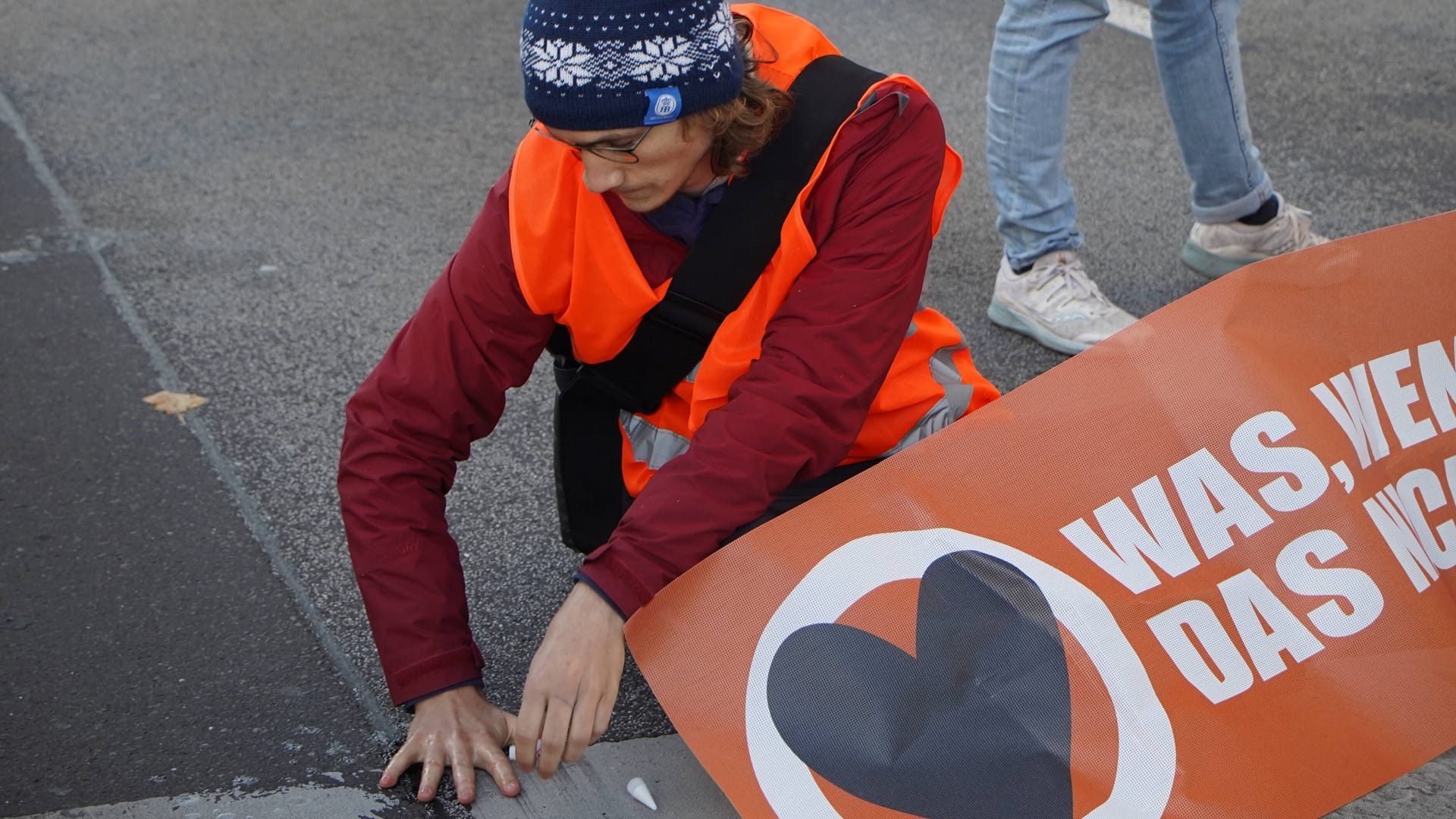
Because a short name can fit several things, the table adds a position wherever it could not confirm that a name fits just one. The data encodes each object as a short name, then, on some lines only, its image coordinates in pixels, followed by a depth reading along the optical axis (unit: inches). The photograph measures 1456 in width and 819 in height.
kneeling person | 65.9
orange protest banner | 61.9
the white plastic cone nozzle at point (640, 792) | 73.6
